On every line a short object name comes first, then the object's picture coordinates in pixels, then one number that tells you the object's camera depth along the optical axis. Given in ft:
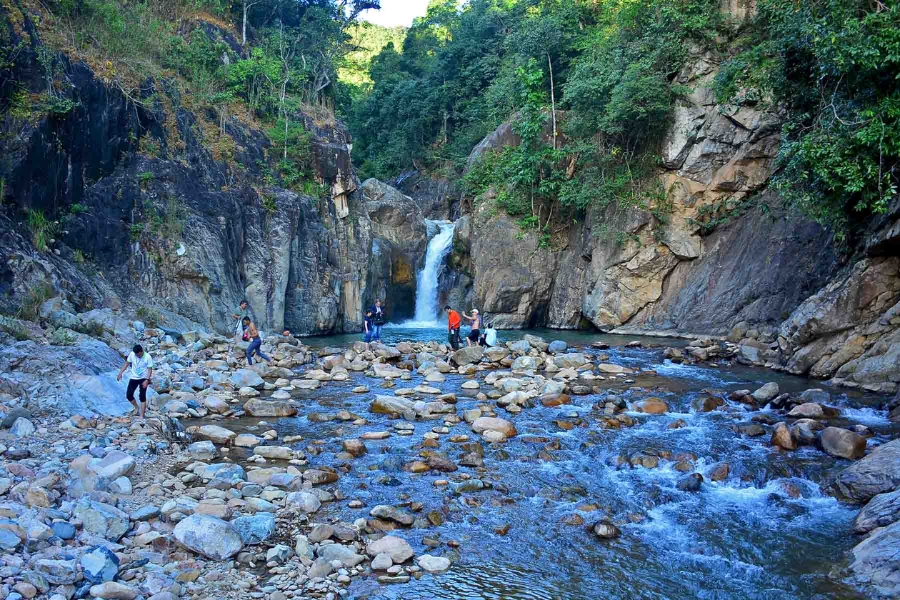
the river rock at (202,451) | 28.66
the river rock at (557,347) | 64.12
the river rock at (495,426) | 34.48
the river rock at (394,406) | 38.68
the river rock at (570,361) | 55.57
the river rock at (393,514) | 22.88
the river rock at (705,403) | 39.45
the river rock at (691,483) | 26.76
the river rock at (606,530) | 22.61
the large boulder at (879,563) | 17.90
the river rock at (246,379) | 45.91
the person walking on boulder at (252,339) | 52.95
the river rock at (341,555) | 19.69
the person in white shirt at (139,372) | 32.65
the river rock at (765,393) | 40.14
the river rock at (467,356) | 57.21
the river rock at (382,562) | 19.67
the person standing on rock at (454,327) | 62.44
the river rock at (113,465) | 23.17
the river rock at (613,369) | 52.60
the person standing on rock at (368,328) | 67.56
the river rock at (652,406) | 39.14
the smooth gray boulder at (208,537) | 19.19
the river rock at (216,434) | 31.73
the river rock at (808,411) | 35.96
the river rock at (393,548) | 20.26
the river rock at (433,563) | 19.94
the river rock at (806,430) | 31.24
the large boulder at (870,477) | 24.20
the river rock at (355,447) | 30.76
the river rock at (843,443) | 29.19
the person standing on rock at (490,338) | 63.98
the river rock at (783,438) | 30.96
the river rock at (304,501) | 23.46
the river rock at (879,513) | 21.45
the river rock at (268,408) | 38.06
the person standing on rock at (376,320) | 68.49
